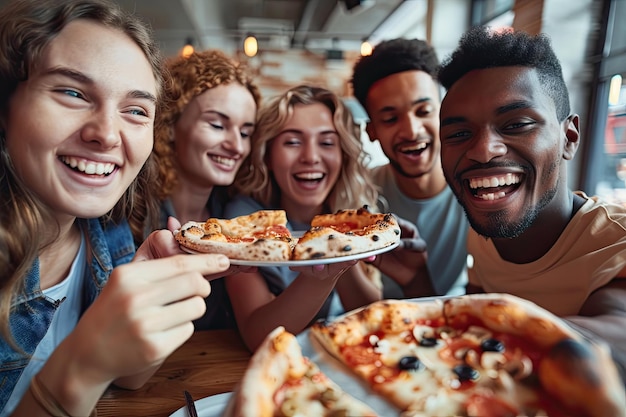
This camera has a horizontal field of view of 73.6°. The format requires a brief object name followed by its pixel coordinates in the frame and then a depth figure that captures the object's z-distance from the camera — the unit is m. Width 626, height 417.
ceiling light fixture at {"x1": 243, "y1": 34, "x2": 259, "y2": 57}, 4.73
